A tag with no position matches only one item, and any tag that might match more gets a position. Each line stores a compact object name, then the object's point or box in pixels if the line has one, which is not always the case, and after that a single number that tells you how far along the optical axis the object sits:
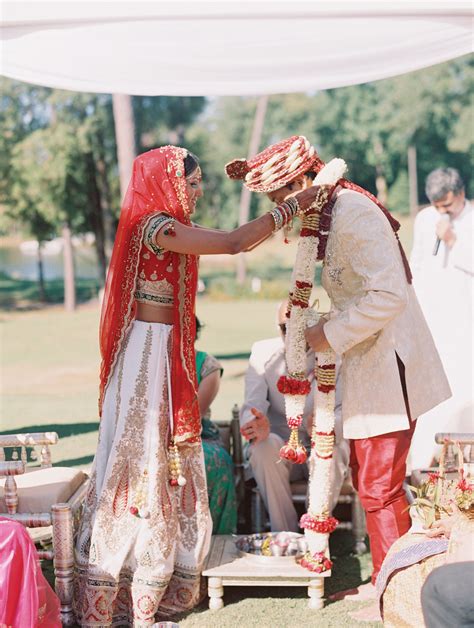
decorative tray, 4.53
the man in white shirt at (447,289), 6.16
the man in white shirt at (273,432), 4.96
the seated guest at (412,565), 3.34
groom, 3.90
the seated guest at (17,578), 3.41
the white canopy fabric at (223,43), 4.00
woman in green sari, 4.86
